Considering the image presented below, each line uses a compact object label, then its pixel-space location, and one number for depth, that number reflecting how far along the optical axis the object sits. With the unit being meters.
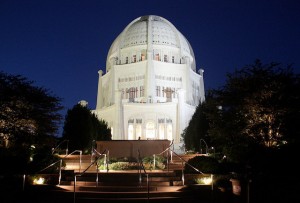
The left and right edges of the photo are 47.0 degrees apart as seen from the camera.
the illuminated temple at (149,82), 59.38
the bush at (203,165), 17.19
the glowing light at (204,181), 16.36
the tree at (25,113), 22.88
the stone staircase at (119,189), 13.53
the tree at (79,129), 36.06
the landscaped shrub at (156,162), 21.05
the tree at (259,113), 20.44
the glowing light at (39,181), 15.97
